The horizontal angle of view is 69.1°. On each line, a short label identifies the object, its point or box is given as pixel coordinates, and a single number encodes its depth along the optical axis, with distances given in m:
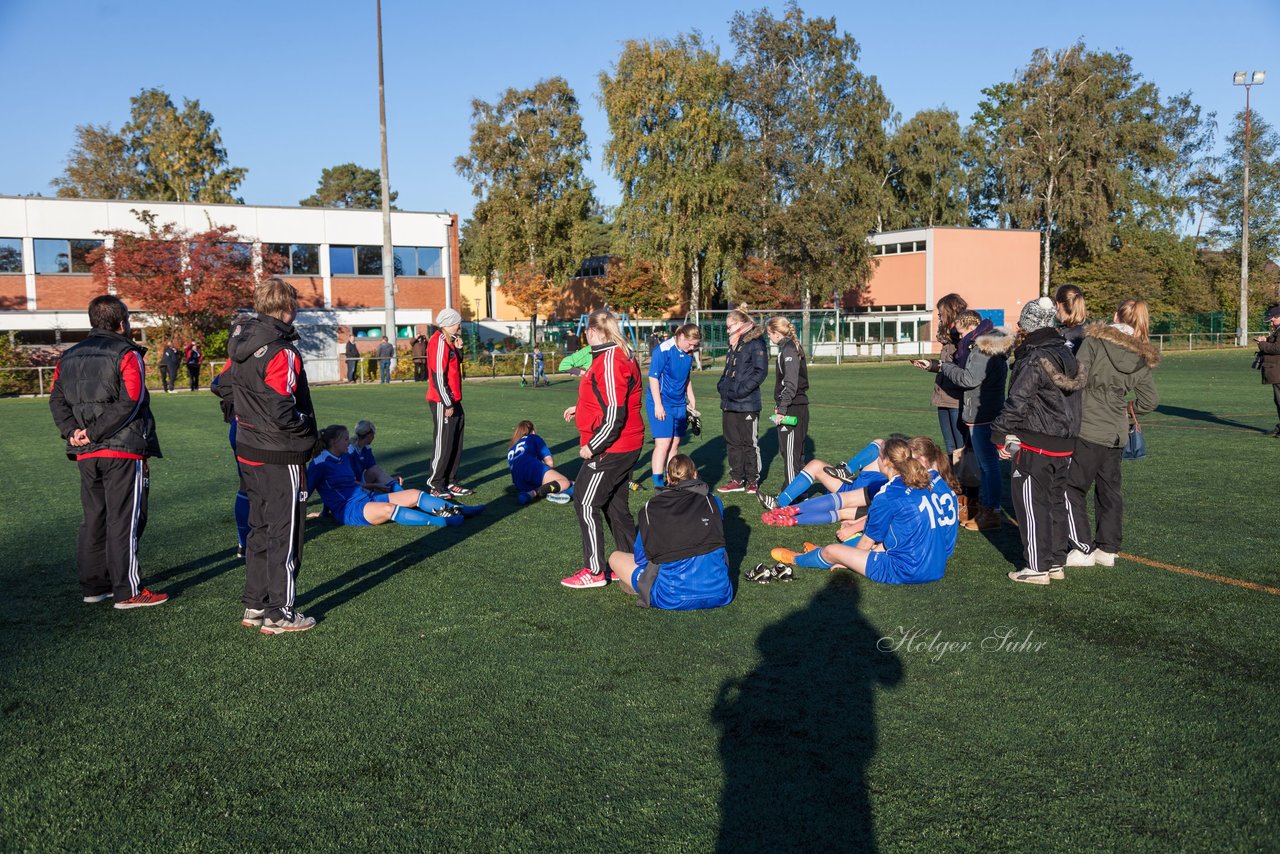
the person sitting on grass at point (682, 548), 5.62
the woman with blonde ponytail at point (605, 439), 6.15
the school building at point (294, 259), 37.03
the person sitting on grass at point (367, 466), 9.09
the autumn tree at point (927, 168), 61.38
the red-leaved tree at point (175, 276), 34.47
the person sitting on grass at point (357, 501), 8.51
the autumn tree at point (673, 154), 46.12
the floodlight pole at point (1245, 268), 49.79
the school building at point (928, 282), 51.41
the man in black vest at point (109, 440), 5.80
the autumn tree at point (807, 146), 47.81
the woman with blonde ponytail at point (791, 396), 9.44
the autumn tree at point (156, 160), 58.47
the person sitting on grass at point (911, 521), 6.20
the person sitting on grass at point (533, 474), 9.66
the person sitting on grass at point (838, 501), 8.15
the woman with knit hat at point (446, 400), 9.37
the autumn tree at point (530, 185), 51.72
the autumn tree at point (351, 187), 90.00
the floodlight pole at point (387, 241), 33.56
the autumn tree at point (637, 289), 55.53
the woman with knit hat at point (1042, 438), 6.22
